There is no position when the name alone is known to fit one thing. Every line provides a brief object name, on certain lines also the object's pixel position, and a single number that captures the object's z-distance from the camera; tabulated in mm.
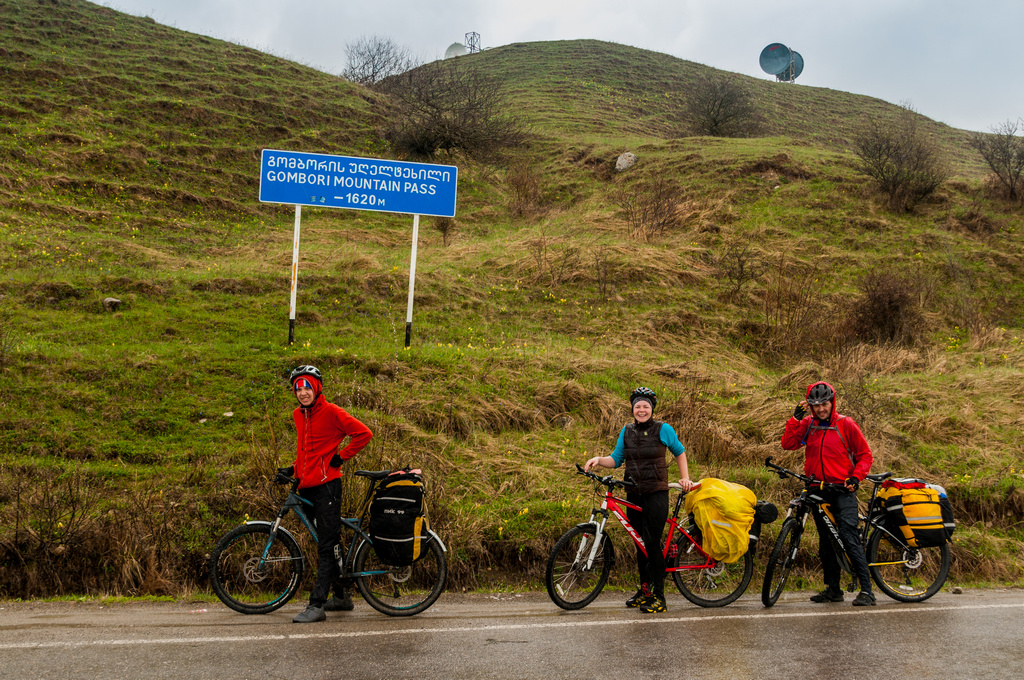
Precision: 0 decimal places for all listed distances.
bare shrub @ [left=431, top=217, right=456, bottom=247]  21266
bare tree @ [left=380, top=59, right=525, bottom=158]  28172
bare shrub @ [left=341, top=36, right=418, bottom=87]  52438
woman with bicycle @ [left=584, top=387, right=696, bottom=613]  6191
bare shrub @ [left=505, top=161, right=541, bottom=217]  24428
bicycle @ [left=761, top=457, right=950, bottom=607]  6488
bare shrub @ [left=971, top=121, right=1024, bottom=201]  22969
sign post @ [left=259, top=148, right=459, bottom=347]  11594
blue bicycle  5789
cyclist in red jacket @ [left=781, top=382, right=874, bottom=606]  6469
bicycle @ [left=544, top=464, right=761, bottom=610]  6109
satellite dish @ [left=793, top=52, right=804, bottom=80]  65375
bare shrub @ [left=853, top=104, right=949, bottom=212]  22734
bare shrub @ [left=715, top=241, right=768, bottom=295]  17641
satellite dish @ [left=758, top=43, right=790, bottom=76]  62656
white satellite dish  72056
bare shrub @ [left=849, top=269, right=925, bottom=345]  15773
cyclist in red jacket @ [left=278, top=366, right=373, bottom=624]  5777
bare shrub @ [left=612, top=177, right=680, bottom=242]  20812
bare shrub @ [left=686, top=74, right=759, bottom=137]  35062
